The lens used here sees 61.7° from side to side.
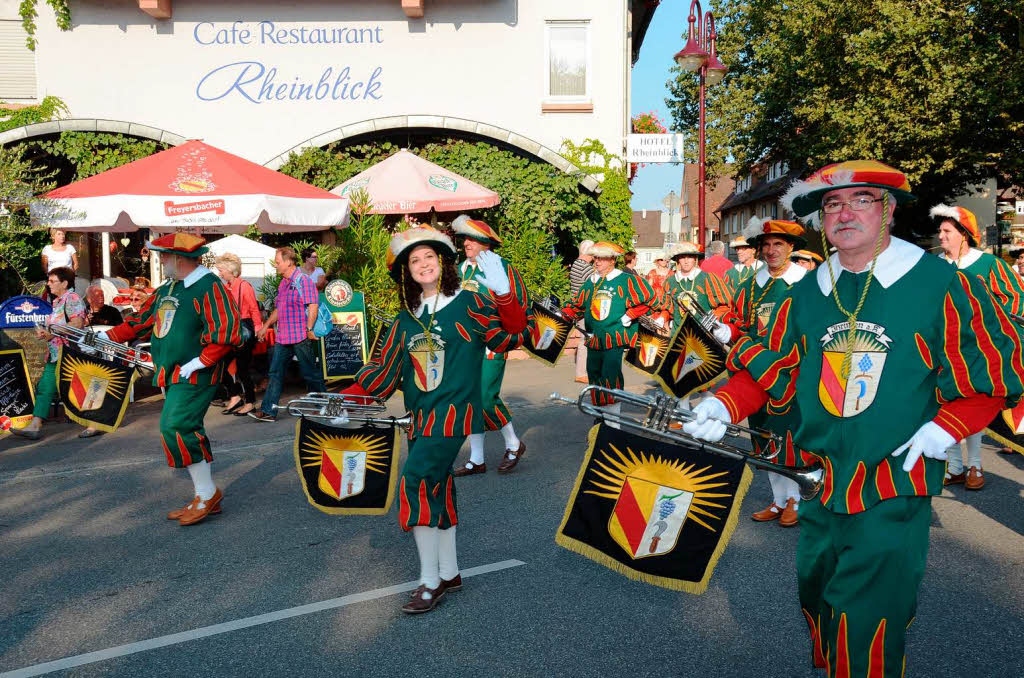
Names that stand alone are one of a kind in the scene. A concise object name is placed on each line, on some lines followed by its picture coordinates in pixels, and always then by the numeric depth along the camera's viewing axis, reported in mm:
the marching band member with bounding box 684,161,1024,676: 2625
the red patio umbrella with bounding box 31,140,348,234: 9719
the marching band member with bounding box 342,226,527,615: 4324
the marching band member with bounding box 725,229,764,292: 9250
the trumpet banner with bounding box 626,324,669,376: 8602
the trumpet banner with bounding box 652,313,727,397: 6758
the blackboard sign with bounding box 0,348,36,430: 8750
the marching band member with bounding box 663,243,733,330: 7816
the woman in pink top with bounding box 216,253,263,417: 10258
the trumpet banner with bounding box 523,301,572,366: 8008
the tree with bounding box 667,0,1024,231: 20109
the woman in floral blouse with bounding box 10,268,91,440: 8898
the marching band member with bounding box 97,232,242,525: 5805
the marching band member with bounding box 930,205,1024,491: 5965
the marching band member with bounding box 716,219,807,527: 5675
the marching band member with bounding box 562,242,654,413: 8008
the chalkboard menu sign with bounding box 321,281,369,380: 10984
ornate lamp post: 15039
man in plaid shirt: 9952
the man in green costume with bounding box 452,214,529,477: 6016
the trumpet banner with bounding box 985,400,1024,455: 5512
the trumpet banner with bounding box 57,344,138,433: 6766
